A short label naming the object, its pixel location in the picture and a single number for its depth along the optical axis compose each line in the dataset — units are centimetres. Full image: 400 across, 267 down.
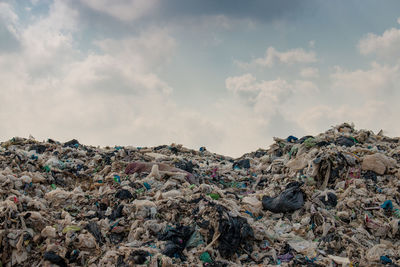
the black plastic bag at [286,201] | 697
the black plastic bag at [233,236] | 513
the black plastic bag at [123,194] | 660
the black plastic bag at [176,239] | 492
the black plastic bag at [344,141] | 1052
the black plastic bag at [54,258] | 475
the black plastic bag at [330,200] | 714
